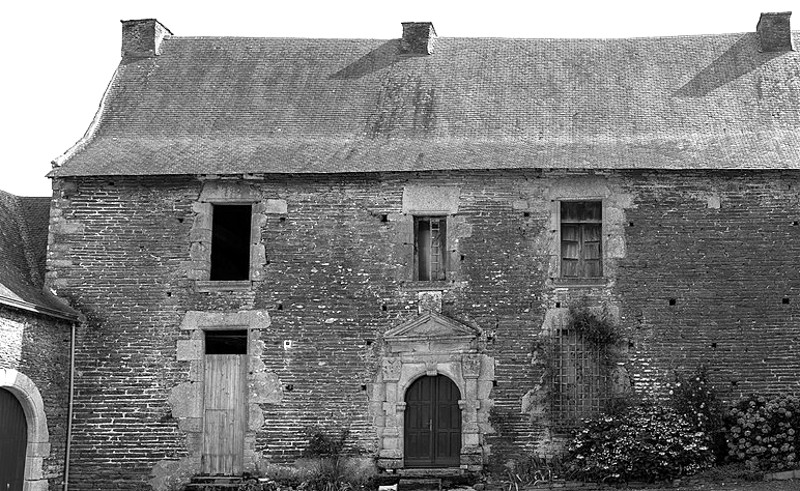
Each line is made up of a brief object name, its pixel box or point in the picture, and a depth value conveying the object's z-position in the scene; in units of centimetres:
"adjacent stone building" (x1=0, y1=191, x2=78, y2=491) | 1556
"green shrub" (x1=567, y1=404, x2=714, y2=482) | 1534
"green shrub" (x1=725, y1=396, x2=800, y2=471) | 1525
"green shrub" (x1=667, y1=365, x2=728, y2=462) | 1588
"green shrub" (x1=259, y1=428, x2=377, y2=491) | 1634
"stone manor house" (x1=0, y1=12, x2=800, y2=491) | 1647
